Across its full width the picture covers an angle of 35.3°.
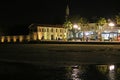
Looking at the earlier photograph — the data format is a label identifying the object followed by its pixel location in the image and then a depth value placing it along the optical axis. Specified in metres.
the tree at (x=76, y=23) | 61.96
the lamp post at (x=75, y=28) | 61.68
